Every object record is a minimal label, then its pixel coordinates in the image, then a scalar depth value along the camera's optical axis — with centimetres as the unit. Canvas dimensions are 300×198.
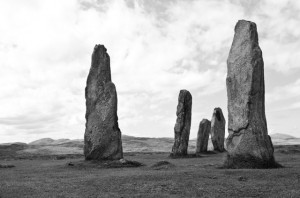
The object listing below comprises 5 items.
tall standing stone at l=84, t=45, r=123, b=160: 2491
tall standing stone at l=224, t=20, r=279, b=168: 1907
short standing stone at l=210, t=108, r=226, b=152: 4559
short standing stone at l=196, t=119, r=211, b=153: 4242
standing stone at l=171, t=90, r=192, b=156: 3444
